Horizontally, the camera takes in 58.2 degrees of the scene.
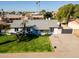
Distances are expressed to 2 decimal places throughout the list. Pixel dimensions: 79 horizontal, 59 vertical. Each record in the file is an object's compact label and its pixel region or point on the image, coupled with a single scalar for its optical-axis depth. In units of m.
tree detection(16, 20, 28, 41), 9.96
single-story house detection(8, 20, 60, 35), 11.92
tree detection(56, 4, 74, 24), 18.62
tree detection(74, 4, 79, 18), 18.45
